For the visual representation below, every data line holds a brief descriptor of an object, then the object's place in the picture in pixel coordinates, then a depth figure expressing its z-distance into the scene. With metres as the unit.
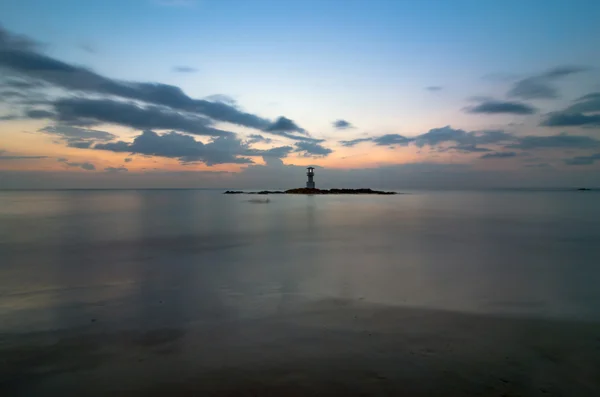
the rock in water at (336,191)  121.56
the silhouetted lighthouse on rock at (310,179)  102.56
